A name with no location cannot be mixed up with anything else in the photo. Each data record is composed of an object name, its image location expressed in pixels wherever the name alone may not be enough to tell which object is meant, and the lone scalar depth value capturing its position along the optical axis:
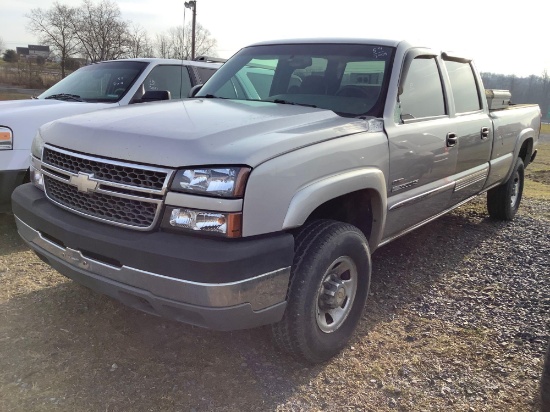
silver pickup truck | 2.23
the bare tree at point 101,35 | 49.00
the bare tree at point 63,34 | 53.19
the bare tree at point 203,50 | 48.86
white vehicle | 4.40
